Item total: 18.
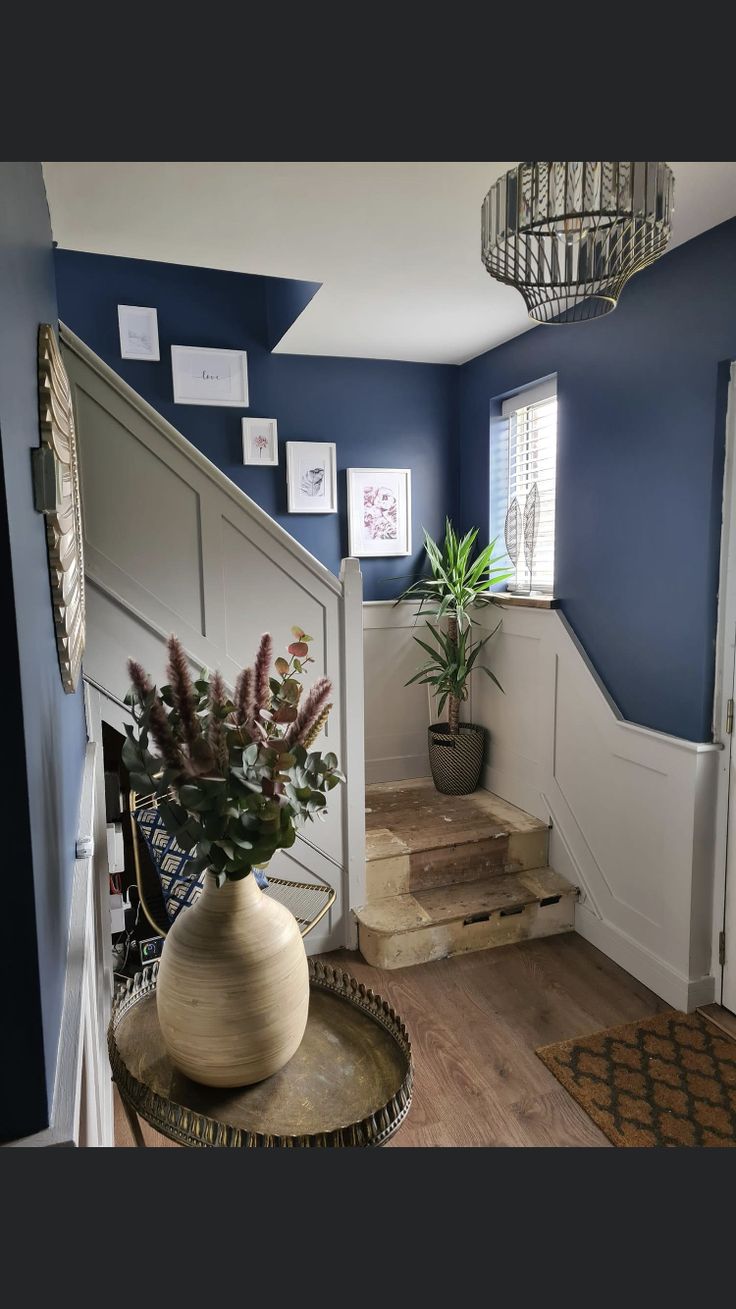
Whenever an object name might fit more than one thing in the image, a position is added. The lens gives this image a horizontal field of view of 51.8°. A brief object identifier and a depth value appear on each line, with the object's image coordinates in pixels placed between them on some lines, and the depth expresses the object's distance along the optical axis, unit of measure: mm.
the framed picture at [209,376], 3650
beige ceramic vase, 896
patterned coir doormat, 2096
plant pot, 3975
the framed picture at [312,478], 3908
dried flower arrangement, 874
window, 3562
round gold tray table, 855
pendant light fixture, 1595
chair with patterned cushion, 2496
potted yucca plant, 3797
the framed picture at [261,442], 3807
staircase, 3021
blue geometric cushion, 2496
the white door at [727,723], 2482
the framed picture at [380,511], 4051
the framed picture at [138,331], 3523
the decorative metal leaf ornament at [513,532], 3762
